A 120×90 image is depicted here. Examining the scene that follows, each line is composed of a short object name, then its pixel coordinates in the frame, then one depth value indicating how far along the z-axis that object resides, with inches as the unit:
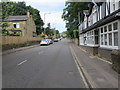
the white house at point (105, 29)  276.0
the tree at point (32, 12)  1786.8
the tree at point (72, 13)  950.1
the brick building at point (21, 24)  1239.6
